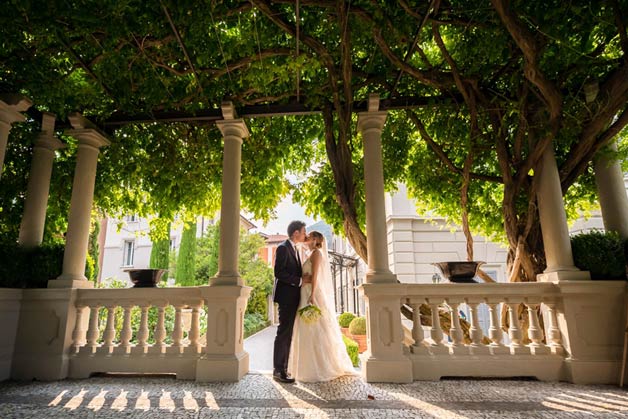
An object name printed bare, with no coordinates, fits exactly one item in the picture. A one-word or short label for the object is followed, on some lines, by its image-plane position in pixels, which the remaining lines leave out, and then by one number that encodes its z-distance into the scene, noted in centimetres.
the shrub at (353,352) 593
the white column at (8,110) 416
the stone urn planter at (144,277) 454
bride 403
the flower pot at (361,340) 840
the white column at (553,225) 404
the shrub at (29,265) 434
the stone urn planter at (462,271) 430
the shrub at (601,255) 397
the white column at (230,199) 440
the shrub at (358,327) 978
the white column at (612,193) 432
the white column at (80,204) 452
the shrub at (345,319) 1193
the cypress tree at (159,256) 1778
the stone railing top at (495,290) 390
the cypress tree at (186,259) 1794
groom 412
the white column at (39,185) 477
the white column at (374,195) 425
